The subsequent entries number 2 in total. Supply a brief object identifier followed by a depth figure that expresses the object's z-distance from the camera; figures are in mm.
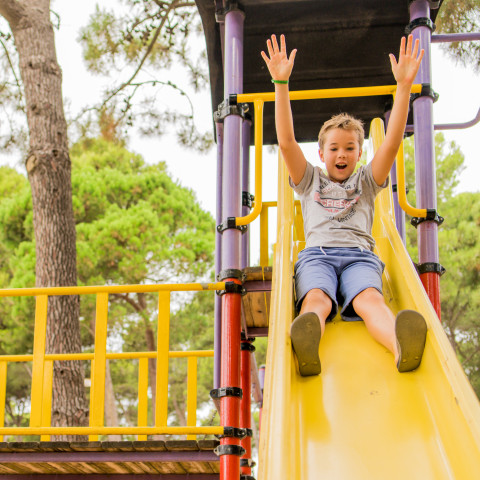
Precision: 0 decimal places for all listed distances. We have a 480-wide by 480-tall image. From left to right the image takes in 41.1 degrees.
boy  2402
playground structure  2115
